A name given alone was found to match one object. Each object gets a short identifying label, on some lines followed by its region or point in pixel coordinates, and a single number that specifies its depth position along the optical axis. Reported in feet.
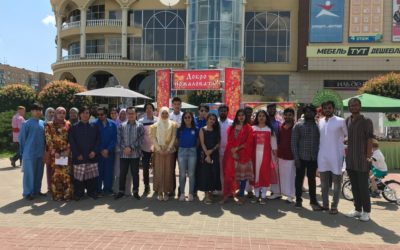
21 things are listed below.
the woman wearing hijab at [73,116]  27.53
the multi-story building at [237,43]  121.29
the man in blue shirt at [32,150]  26.81
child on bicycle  27.61
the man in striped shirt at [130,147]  26.89
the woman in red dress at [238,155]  25.23
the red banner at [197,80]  49.85
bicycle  26.96
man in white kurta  23.22
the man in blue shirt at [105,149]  27.07
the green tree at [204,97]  101.81
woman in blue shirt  25.95
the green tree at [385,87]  73.56
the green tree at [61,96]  78.74
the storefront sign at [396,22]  119.96
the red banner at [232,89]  48.44
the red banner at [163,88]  49.47
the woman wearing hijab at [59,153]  26.05
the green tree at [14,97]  94.79
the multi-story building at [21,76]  407.85
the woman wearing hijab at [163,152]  26.30
